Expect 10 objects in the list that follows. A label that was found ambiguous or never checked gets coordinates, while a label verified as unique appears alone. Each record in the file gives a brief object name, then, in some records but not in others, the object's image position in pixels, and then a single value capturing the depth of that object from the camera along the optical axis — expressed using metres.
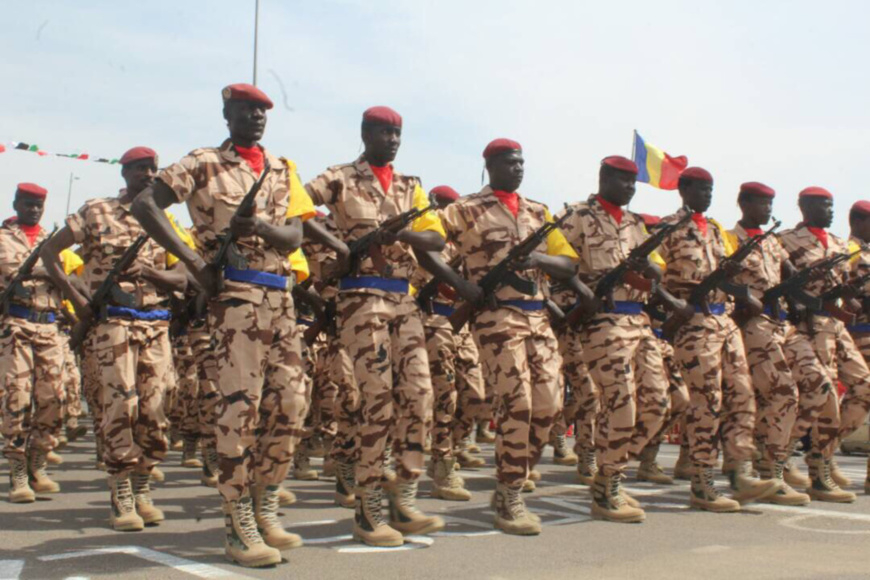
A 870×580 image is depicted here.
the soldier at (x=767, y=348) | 7.86
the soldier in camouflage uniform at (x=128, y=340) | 6.07
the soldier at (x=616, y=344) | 6.57
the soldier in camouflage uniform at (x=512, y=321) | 6.02
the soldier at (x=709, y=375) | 7.17
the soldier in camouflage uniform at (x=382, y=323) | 5.58
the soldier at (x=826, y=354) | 8.07
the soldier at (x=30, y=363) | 7.45
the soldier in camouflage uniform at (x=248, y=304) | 4.91
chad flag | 15.88
